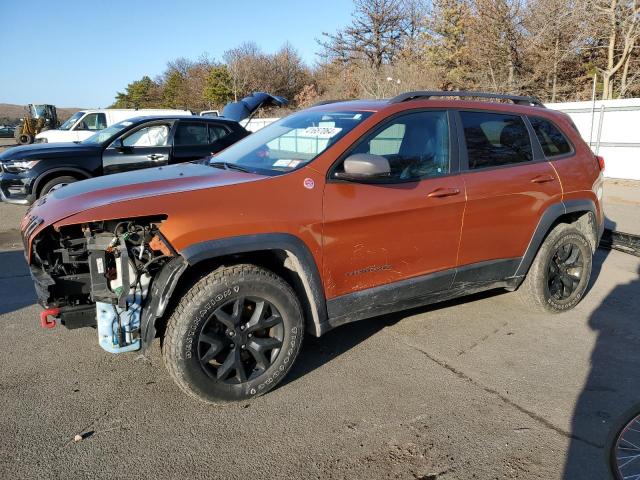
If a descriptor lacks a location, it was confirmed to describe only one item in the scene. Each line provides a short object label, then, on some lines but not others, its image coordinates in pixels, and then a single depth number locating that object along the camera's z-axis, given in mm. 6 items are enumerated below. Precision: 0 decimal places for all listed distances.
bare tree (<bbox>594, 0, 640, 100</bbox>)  16688
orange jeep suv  2840
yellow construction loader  28156
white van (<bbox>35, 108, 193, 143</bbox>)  14422
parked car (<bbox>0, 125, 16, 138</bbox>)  41719
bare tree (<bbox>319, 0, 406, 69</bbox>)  35312
